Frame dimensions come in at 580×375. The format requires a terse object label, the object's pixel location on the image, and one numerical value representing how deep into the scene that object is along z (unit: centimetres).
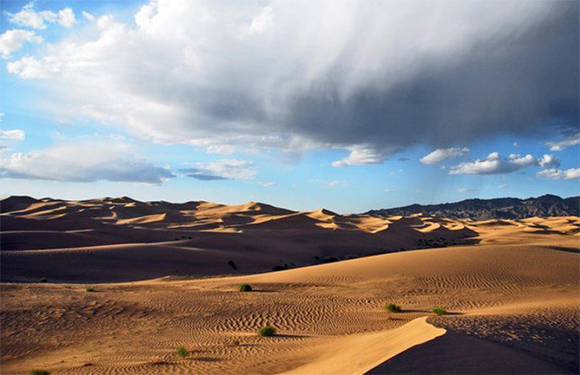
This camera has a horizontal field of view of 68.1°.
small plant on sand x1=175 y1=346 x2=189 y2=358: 1023
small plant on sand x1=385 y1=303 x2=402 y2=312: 1537
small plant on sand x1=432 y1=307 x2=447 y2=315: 1385
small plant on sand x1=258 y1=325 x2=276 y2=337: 1224
